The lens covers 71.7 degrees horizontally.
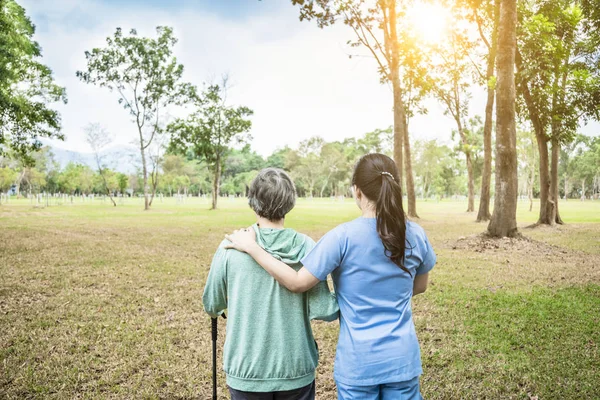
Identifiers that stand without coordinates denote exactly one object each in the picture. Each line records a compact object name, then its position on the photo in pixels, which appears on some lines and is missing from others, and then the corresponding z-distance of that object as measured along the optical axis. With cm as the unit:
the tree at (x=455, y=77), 2661
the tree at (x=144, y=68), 3719
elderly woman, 210
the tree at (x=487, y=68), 2056
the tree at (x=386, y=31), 2044
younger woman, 192
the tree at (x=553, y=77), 1605
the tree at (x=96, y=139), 4628
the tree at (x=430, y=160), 7725
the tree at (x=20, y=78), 1148
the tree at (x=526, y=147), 3803
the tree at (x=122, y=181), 6203
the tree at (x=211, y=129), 4116
